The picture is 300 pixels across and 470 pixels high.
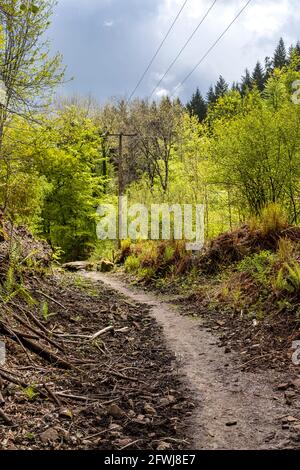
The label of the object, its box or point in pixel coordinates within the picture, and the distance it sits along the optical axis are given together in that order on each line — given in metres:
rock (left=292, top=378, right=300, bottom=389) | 3.42
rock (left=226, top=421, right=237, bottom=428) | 2.84
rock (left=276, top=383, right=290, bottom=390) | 3.44
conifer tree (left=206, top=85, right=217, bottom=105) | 57.47
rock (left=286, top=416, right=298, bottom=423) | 2.83
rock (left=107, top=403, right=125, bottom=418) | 3.00
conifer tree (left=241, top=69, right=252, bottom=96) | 64.79
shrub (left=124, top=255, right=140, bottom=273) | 12.44
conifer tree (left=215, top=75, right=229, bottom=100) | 59.09
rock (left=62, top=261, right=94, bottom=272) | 16.22
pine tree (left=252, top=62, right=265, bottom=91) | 55.11
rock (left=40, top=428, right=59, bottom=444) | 2.53
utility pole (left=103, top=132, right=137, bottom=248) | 17.72
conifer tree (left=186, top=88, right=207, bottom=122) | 53.38
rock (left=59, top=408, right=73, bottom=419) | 2.86
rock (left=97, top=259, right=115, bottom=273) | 14.94
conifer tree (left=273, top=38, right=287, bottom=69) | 57.72
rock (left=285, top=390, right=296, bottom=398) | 3.26
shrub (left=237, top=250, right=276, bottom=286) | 6.11
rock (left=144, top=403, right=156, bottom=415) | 3.09
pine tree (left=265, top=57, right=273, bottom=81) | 56.91
